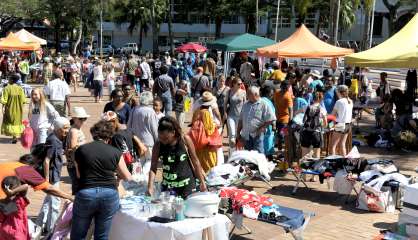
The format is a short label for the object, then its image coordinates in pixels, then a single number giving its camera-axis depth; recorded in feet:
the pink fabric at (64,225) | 19.83
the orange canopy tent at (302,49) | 56.08
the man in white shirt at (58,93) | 43.55
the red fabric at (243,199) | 20.58
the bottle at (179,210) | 17.31
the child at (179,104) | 41.01
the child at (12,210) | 17.25
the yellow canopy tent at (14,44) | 79.56
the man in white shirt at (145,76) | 73.61
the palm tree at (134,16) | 223.43
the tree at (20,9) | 123.44
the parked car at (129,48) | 198.39
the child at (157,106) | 30.52
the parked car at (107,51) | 193.82
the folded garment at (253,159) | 26.40
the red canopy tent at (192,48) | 114.32
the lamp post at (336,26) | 88.28
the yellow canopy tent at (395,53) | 36.78
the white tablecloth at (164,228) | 16.69
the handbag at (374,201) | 26.55
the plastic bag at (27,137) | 32.44
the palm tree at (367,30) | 100.57
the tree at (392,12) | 147.51
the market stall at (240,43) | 64.31
